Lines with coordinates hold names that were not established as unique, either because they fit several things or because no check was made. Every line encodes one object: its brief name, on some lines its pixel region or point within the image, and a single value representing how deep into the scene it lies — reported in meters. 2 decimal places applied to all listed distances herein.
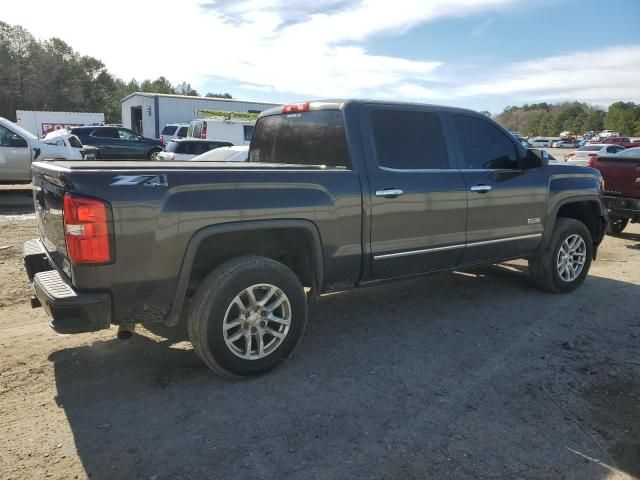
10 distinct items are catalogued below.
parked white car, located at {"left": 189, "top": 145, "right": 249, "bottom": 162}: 10.92
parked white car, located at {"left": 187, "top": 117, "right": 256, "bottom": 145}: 20.42
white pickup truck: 11.73
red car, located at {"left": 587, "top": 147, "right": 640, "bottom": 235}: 8.71
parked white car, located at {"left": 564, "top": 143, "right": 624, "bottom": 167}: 22.97
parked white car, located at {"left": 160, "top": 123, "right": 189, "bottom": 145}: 24.72
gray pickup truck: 3.03
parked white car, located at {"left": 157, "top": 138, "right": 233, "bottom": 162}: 14.75
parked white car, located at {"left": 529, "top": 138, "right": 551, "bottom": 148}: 59.53
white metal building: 32.47
